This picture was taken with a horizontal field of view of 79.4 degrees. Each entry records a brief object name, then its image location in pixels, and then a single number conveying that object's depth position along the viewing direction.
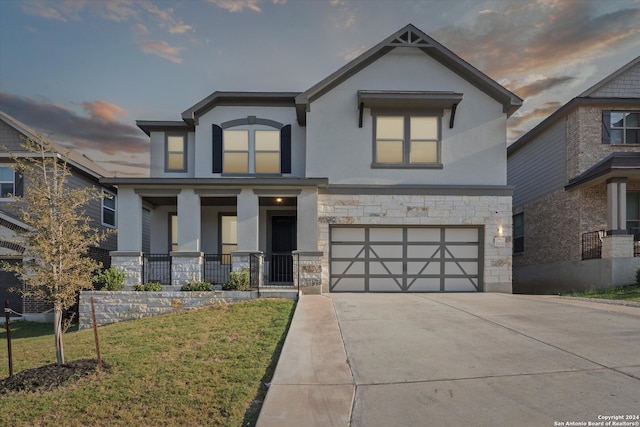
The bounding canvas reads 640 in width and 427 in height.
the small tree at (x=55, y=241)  6.32
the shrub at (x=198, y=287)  11.80
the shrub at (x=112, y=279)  11.94
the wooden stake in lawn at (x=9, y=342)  6.03
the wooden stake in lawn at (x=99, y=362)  6.09
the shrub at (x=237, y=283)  11.78
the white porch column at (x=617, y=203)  14.47
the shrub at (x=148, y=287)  11.91
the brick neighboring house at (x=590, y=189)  14.30
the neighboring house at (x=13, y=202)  15.05
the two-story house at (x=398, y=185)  13.56
